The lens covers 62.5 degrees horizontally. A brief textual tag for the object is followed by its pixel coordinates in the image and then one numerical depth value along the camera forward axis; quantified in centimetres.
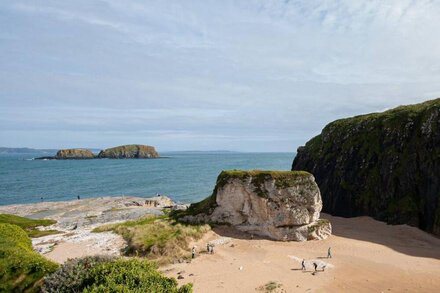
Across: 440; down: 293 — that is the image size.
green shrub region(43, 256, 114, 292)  1562
